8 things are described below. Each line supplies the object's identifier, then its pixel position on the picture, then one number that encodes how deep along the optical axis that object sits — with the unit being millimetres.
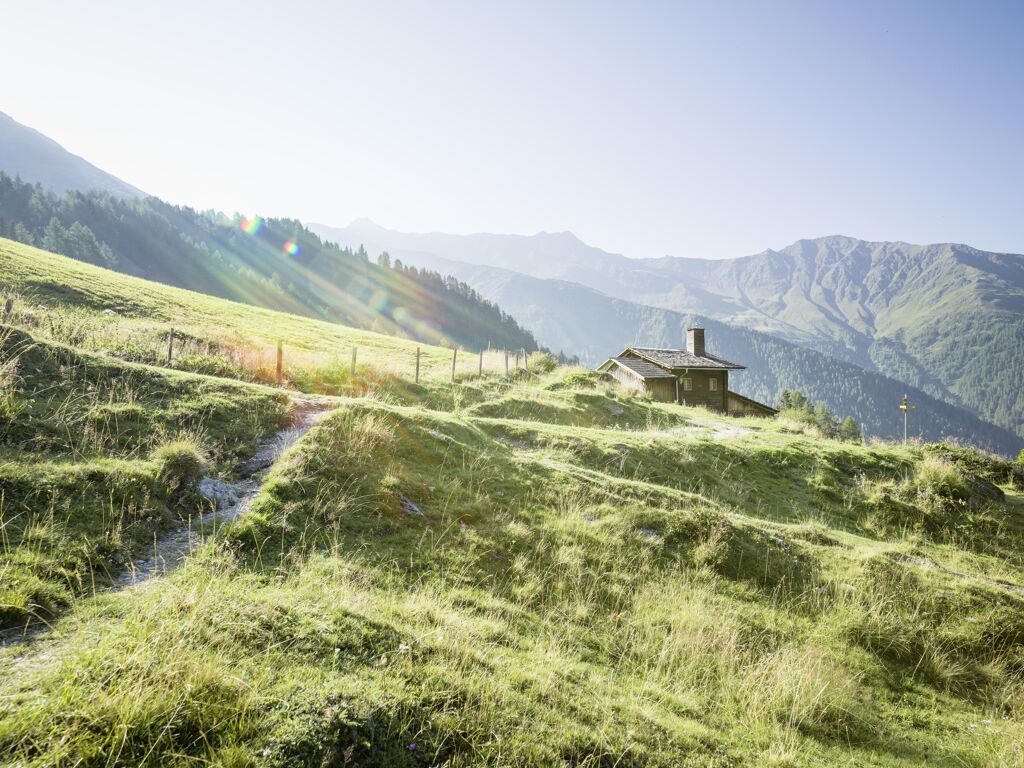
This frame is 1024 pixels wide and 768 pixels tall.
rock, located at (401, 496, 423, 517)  8234
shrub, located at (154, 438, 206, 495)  7020
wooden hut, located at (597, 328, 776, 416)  44281
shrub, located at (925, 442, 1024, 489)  22653
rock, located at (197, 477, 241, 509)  7152
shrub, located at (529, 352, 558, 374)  37188
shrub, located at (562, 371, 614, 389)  32531
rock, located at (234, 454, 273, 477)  8143
